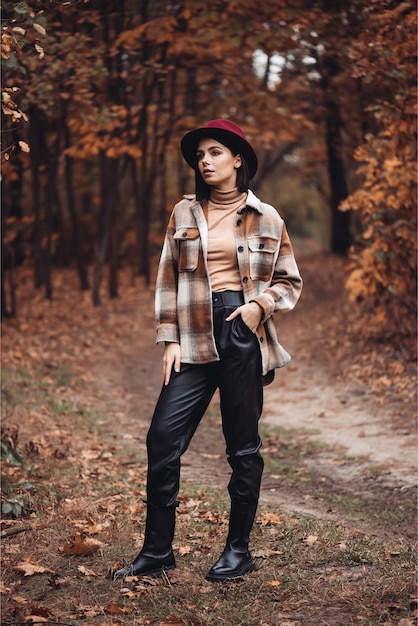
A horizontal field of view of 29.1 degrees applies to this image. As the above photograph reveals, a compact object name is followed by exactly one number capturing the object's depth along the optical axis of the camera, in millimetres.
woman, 3842
